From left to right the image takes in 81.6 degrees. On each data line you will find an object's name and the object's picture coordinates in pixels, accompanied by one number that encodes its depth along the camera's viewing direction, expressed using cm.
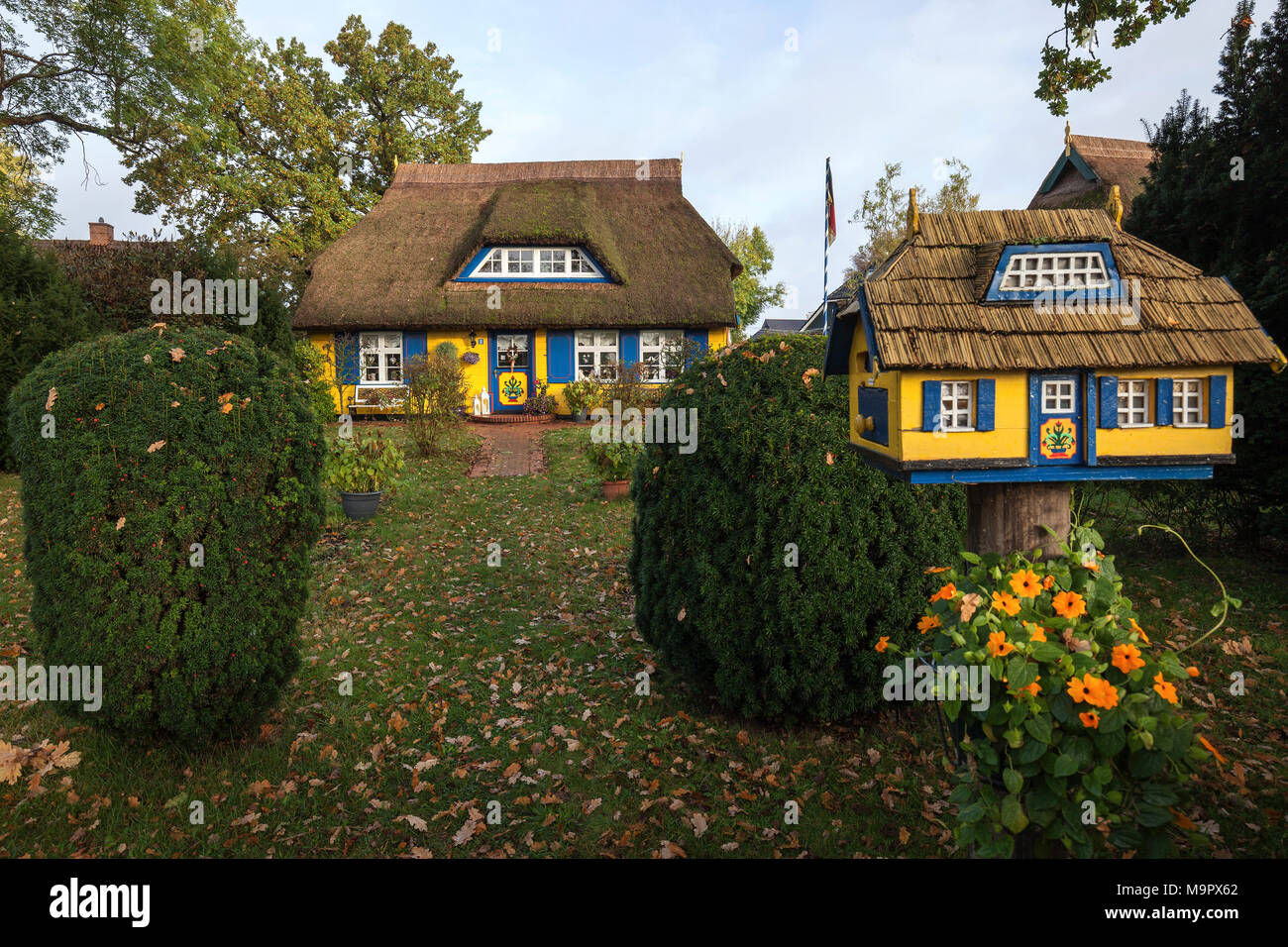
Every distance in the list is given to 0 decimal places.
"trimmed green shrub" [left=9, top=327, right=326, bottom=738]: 452
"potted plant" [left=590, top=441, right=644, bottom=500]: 1218
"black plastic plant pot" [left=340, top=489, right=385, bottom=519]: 1105
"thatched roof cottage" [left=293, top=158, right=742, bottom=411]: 2223
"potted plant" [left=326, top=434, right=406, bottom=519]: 1106
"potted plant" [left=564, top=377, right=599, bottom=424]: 2158
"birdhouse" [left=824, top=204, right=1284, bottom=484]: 256
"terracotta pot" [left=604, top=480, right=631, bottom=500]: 1233
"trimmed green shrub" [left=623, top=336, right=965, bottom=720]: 482
